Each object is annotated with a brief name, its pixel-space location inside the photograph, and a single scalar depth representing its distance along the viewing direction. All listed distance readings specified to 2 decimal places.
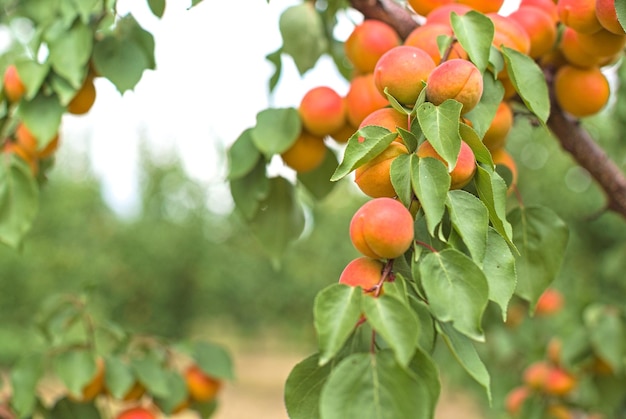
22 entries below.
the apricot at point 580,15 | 1.11
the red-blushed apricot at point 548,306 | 3.43
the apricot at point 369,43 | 1.25
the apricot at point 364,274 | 0.96
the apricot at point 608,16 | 1.08
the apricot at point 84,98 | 1.36
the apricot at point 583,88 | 1.23
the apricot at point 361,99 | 1.21
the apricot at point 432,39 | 1.10
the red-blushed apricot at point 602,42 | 1.15
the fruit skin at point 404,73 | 1.05
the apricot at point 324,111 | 1.28
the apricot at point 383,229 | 0.95
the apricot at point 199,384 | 1.65
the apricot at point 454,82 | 1.01
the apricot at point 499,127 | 1.15
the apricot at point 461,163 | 0.99
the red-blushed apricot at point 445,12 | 1.13
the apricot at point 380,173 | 1.00
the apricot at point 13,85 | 1.35
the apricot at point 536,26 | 1.18
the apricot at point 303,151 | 1.33
